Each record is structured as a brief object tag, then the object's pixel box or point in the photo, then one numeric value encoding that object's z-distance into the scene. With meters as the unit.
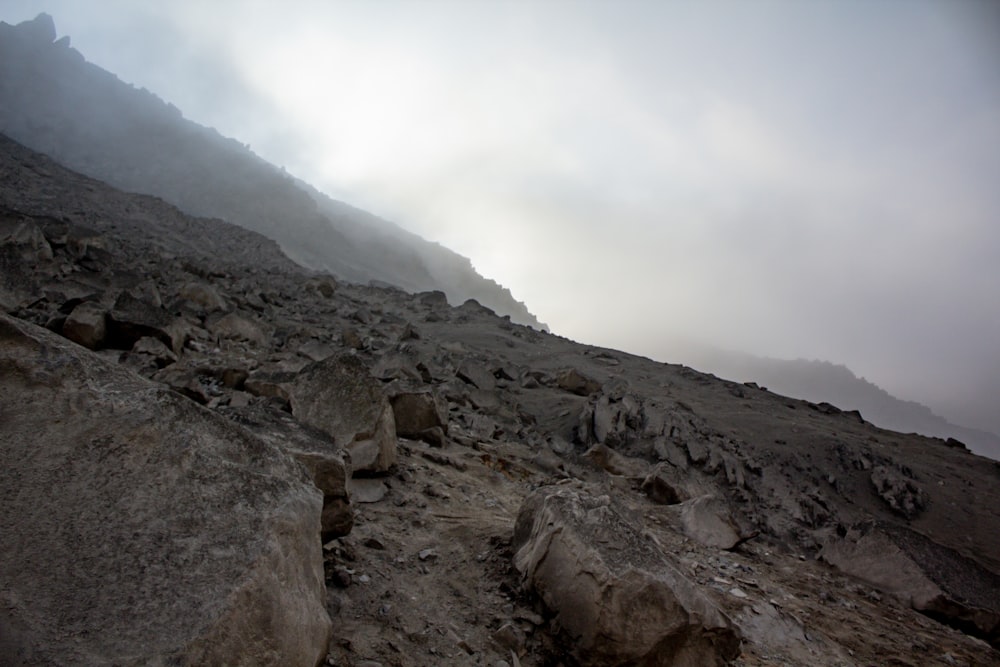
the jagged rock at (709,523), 5.40
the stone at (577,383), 12.80
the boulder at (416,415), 5.76
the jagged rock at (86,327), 5.83
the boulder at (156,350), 5.84
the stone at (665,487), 6.71
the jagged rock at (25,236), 8.62
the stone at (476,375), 10.88
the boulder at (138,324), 6.14
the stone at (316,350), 8.67
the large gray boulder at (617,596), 2.61
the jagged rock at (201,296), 10.16
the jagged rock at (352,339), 11.31
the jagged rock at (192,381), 4.47
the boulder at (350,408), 4.25
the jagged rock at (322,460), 2.89
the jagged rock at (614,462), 7.70
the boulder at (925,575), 5.07
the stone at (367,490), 4.00
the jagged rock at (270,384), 5.06
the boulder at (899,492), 10.37
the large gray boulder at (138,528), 1.58
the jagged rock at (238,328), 8.86
